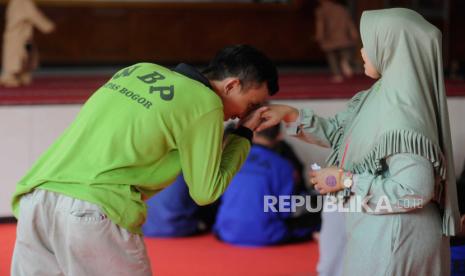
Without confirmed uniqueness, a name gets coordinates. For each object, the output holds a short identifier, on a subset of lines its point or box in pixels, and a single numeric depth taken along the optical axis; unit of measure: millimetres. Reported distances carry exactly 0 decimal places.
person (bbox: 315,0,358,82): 14291
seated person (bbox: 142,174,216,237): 8622
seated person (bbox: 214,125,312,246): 8323
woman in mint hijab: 4072
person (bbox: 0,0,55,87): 12623
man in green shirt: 4091
